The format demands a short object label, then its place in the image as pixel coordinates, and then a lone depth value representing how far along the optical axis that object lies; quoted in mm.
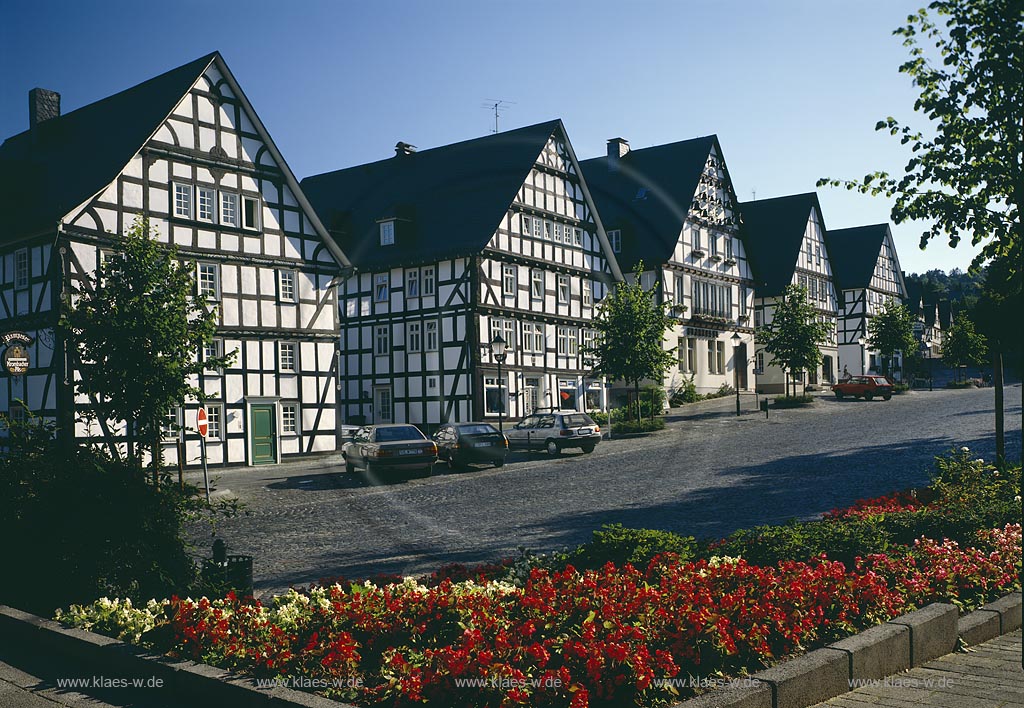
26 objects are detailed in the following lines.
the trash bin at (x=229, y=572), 9539
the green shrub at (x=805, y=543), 9523
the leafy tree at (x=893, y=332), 65938
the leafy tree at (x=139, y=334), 22125
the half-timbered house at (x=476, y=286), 41000
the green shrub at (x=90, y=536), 9352
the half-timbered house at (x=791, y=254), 66000
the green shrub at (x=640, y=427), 37438
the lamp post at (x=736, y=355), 58406
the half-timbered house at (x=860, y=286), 77250
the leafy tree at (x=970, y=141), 13148
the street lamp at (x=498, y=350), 32844
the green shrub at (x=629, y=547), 9602
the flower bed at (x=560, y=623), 5965
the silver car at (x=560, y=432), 31797
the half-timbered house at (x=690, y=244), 53094
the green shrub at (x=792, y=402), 46281
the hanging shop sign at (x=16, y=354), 22578
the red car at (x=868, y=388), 50188
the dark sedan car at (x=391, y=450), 26172
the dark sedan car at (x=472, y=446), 28688
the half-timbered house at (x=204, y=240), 29250
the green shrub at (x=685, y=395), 50688
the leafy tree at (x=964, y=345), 69312
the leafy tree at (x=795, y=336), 47844
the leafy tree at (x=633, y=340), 38688
